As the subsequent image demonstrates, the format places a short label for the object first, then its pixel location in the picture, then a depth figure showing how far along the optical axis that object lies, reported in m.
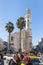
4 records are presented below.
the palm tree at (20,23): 28.09
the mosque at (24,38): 37.68
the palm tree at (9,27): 28.06
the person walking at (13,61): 4.00
